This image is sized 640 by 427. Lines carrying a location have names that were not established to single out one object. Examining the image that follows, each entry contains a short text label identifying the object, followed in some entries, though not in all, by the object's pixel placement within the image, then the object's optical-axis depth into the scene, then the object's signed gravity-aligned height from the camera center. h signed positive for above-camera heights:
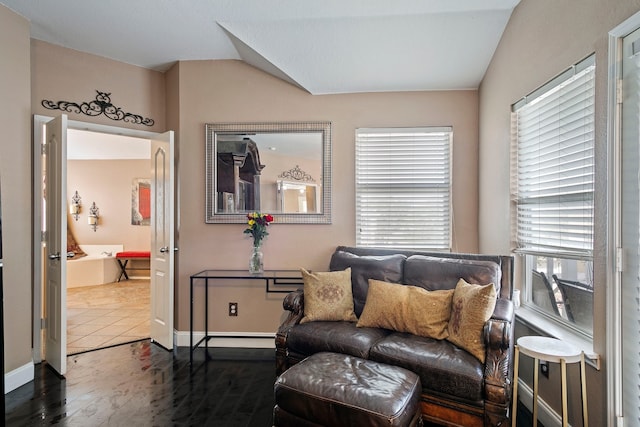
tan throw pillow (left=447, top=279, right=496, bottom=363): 2.07 -0.63
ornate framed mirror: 3.46 +0.41
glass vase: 3.33 -0.46
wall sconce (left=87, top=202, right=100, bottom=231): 7.31 -0.07
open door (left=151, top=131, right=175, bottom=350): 3.35 -0.26
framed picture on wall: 7.36 +0.18
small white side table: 1.69 -0.70
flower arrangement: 3.27 -0.11
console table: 3.16 -0.64
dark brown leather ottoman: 1.63 -0.89
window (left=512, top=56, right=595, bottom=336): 1.92 +0.12
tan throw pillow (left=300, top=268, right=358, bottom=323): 2.70 -0.66
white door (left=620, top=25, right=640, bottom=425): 1.53 -0.04
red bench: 6.96 -0.87
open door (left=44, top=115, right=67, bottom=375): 2.84 -0.21
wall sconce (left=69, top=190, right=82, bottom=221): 7.27 +0.16
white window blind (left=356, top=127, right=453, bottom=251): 3.41 +0.25
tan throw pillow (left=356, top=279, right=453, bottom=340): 2.34 -0.67
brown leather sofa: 1.92 -0.83
